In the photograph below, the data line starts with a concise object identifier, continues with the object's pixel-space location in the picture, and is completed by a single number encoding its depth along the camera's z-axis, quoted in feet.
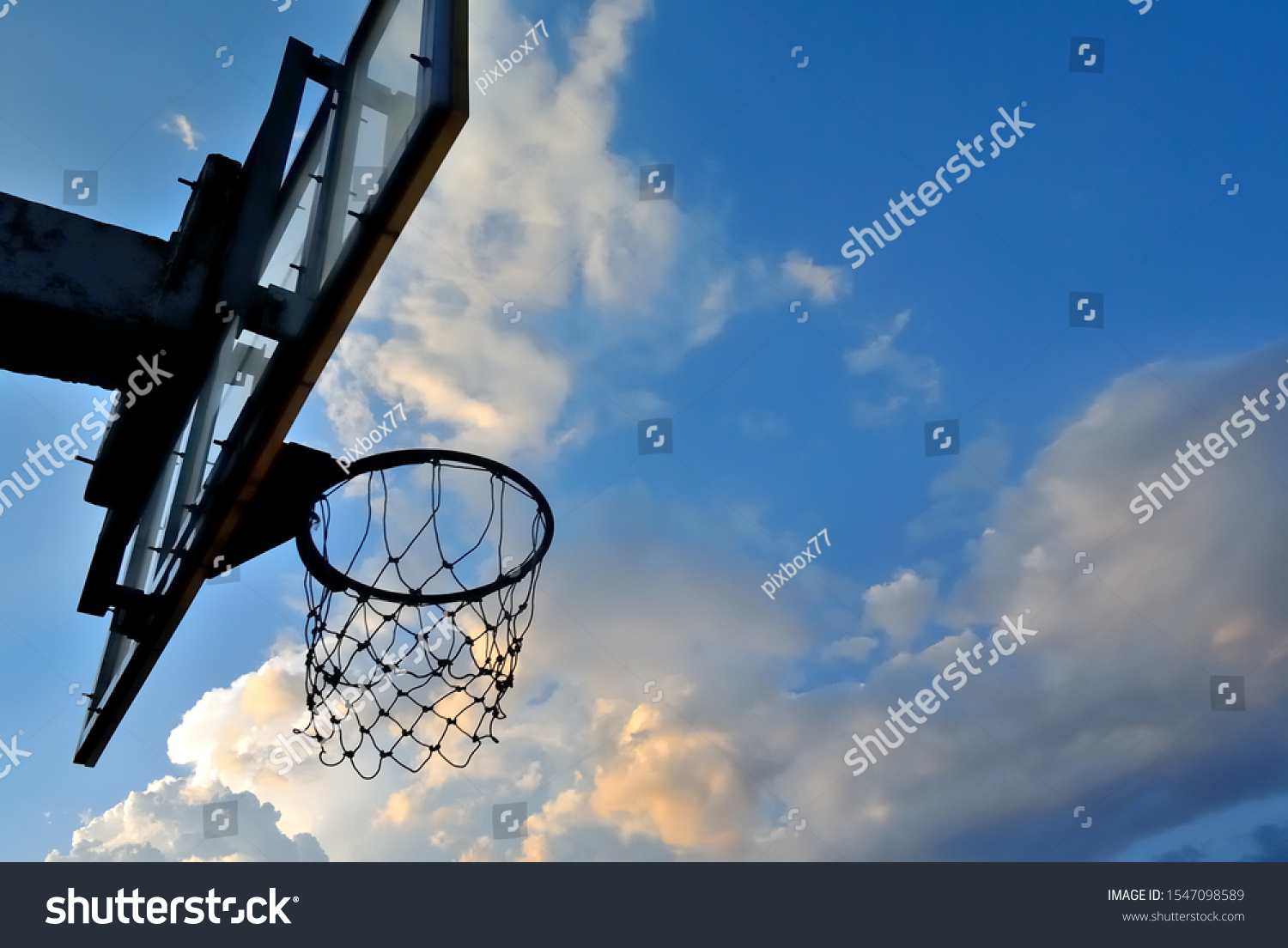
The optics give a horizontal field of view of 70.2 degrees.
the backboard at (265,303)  9.11
